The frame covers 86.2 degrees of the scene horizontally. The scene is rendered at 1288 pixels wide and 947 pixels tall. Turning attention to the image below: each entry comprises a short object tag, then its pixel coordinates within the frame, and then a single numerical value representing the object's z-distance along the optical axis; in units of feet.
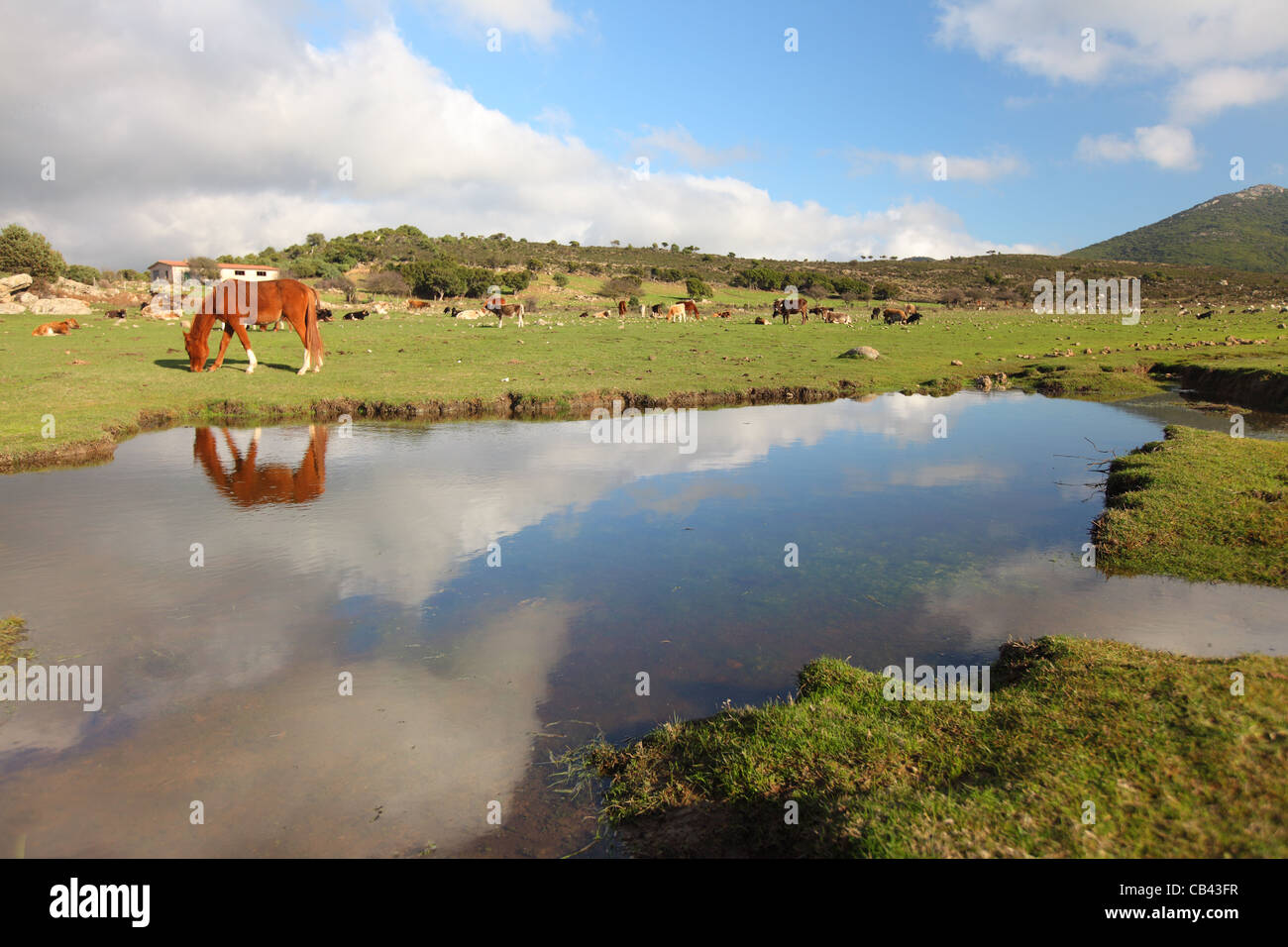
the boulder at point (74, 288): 180.47
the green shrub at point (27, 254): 200.54
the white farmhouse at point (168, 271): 299.79
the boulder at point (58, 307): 143.84
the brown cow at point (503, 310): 146.30
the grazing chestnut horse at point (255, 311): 87.25
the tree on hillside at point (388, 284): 234.79
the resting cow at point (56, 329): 113.80
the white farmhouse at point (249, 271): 297.86
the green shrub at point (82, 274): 246.06
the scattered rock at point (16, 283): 153.79
